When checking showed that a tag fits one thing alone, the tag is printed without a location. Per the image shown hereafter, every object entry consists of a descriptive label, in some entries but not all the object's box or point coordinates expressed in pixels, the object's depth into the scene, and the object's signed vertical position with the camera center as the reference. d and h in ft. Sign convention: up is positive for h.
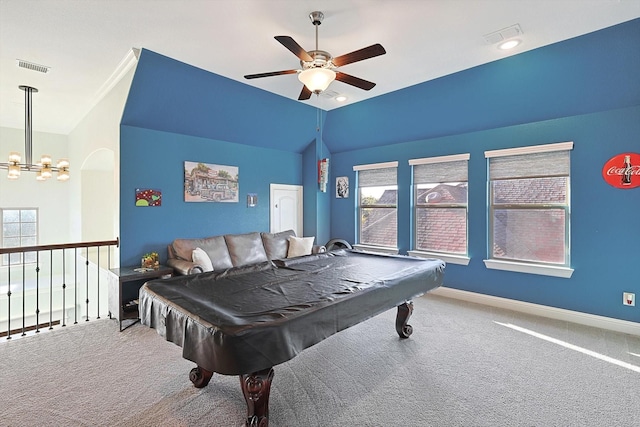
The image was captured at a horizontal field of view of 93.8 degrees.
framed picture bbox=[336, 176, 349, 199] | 20.12 +1.72
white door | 18.95 +0.27
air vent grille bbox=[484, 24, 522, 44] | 9.38 +5.80
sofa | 13.06 -1.95
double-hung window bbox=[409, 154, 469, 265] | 15.33 +0.36
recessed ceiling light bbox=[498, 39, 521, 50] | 10.11 +5.82
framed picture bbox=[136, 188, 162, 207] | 13.34 +0.66
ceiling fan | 7.93 +4.18
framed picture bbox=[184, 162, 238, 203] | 15.11 +1.55
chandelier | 13.62 +2.36
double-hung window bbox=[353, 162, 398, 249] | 18.12 +0.54
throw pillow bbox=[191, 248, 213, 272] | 12.89 -2.08
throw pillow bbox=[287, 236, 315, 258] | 16.94 -1.94
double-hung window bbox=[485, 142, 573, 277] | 12.45 +0.19
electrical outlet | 10.86 -3.10
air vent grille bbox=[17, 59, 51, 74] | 11.49 +5.71
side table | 11.45 -3.19
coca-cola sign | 10.73 +1.58
